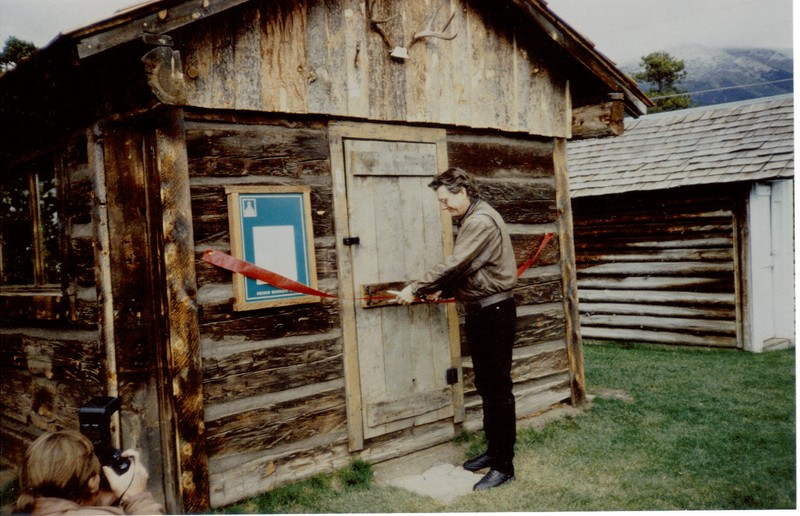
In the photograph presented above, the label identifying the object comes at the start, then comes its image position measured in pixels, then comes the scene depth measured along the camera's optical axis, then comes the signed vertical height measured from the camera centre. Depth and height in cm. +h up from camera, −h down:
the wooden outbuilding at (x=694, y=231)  884 -17
